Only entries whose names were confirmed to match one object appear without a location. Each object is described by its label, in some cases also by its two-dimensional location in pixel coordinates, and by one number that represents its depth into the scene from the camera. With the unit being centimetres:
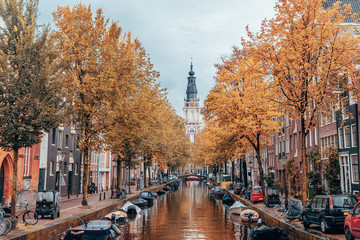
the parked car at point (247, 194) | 4482
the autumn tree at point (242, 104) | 3575
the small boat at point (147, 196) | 4672
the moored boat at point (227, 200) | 5122
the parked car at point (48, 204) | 2497
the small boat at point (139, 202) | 4388
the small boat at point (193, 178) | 16938
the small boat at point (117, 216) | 2923
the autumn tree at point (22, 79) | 2109
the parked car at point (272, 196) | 3516
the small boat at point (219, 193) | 6095
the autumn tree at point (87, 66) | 3111
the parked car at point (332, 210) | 1942
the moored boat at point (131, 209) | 3644
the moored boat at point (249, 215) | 3105
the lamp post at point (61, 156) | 3591
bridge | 16350
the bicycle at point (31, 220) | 2202
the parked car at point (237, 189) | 5423
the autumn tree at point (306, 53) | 2337
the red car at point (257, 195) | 3981
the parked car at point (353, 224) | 1630
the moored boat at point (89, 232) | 2097
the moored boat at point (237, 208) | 3592
